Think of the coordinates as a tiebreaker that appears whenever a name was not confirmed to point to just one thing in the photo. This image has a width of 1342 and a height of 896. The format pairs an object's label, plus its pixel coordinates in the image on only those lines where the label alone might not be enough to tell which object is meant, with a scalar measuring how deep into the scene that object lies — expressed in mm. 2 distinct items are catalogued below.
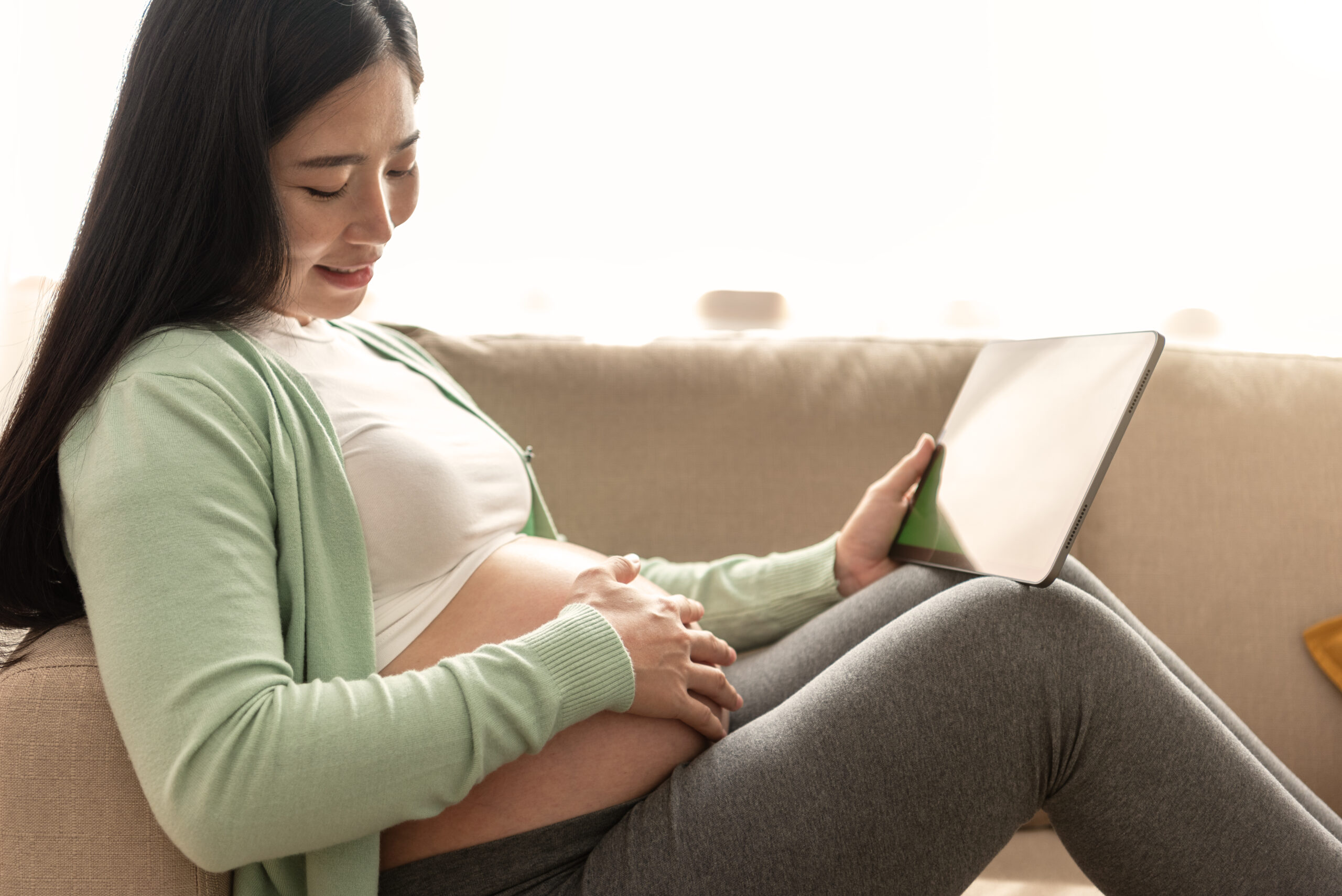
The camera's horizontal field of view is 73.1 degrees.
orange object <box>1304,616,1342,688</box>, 1204
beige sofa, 1234
